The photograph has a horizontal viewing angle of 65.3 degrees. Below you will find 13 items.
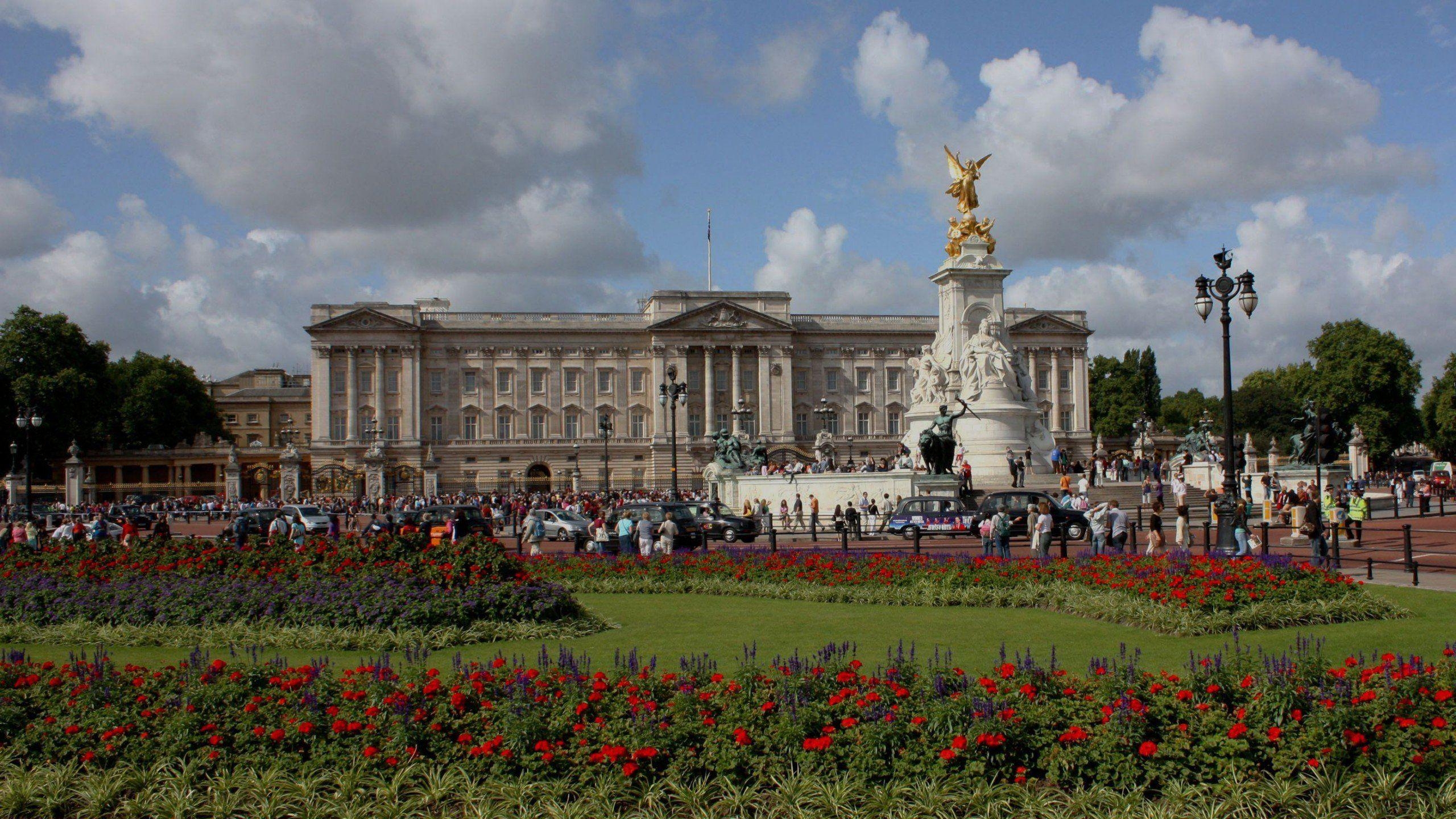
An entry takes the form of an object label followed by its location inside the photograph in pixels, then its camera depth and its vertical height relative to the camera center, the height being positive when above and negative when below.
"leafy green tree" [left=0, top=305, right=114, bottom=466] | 70.06 +7.16
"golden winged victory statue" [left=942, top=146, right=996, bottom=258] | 43.25 +10.10
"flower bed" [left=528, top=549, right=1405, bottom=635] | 12.30 -1.45
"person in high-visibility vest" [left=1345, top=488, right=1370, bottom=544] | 23.75 -1.13
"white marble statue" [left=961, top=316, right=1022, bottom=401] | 40.25 +3.85
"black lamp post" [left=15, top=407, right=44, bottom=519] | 38.31 +2.44
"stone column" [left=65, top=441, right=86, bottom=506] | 59.19 +0.56
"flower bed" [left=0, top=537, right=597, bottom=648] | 12.03 -1.23
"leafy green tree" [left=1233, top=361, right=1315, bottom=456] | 92.19 +4.86
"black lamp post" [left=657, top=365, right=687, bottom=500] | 39.25 +3.18
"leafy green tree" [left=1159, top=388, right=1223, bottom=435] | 110.00 +5.90
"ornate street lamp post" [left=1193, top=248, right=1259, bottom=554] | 17.98 +2.68
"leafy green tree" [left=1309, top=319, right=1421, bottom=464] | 83.62 +5.74
